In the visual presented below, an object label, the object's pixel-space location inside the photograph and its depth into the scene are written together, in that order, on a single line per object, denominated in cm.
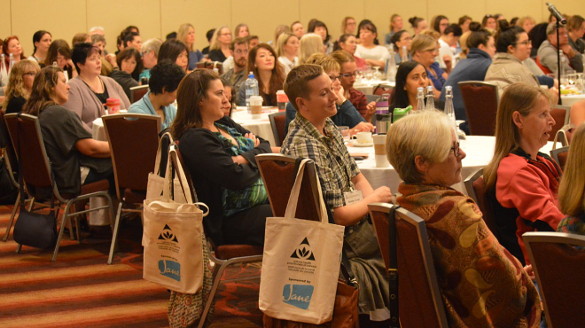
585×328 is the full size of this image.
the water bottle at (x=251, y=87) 670
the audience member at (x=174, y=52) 730
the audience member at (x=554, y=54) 961
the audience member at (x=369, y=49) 1142
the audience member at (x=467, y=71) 636
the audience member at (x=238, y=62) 740
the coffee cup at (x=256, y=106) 587
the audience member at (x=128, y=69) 747
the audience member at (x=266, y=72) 679
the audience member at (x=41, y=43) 1013
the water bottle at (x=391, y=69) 881
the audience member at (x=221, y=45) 1146
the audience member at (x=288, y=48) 918
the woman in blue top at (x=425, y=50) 729
